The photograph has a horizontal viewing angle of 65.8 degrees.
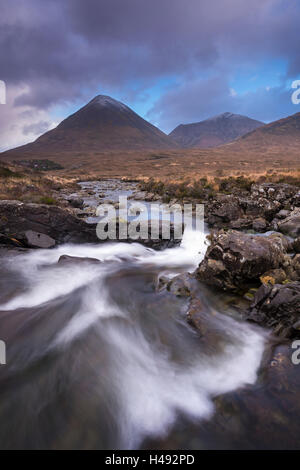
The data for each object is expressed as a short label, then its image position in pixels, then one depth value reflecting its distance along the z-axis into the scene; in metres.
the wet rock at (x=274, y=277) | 5.83
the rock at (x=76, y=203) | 18.72
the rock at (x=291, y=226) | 10.90
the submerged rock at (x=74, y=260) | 8.57
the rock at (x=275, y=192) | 15.20
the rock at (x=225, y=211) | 14.51
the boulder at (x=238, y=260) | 6.20
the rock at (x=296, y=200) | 14.58
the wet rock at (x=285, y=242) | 7.45
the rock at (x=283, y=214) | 13.46
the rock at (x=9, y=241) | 9.45
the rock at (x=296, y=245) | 8.44
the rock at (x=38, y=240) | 9.67
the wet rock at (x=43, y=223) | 9.55
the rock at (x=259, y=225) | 12.59
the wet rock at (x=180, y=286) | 6.45
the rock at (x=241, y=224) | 13.08
